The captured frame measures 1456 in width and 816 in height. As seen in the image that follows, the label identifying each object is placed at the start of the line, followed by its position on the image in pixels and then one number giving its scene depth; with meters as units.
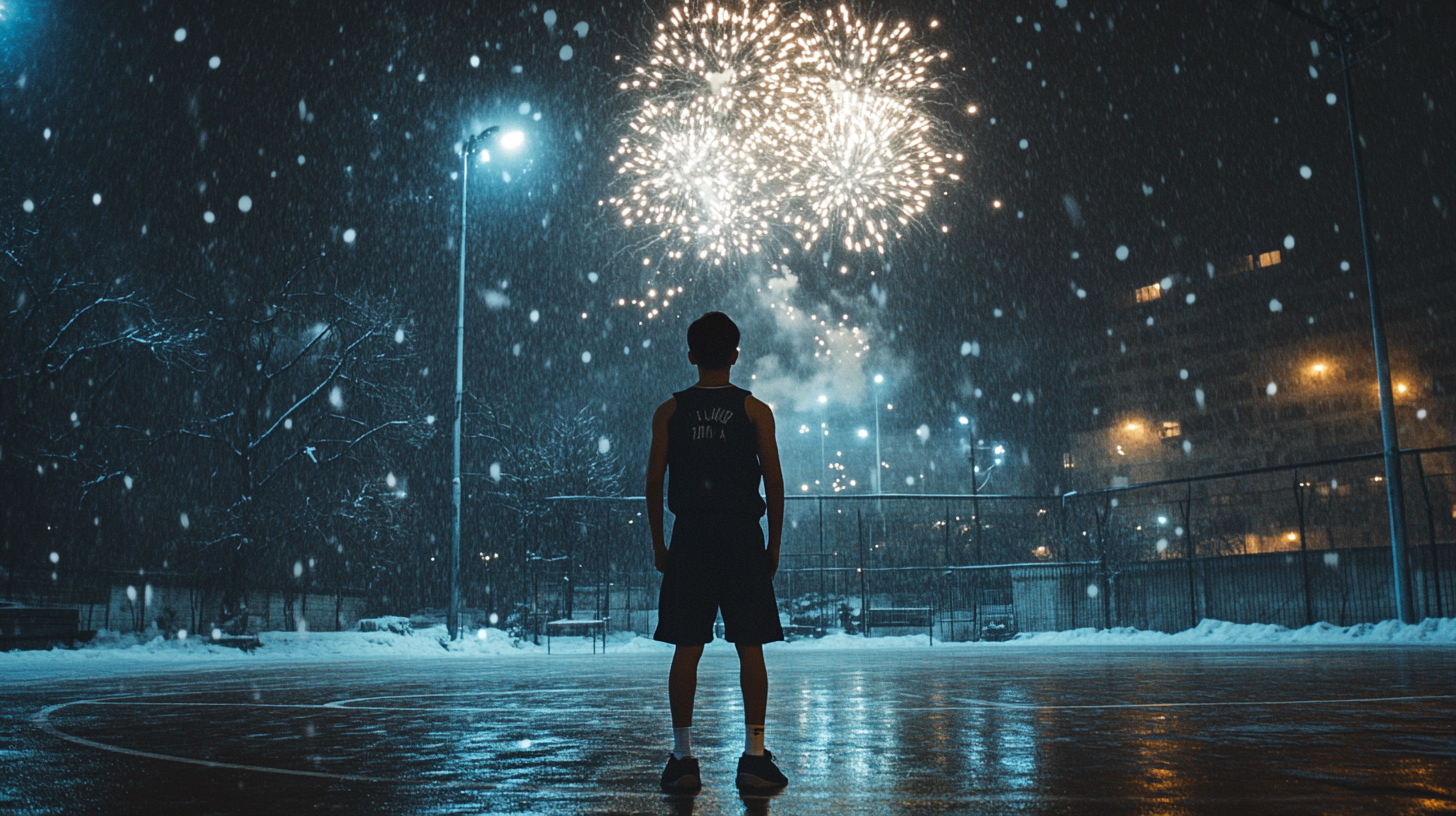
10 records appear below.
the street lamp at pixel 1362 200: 18.31
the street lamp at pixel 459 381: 23.25
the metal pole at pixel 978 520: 24.67
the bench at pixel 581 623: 21.25
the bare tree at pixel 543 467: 36.31
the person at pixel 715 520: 4.29
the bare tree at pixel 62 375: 22.59
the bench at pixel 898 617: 23.95
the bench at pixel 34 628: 19.33
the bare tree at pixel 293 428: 26.66
